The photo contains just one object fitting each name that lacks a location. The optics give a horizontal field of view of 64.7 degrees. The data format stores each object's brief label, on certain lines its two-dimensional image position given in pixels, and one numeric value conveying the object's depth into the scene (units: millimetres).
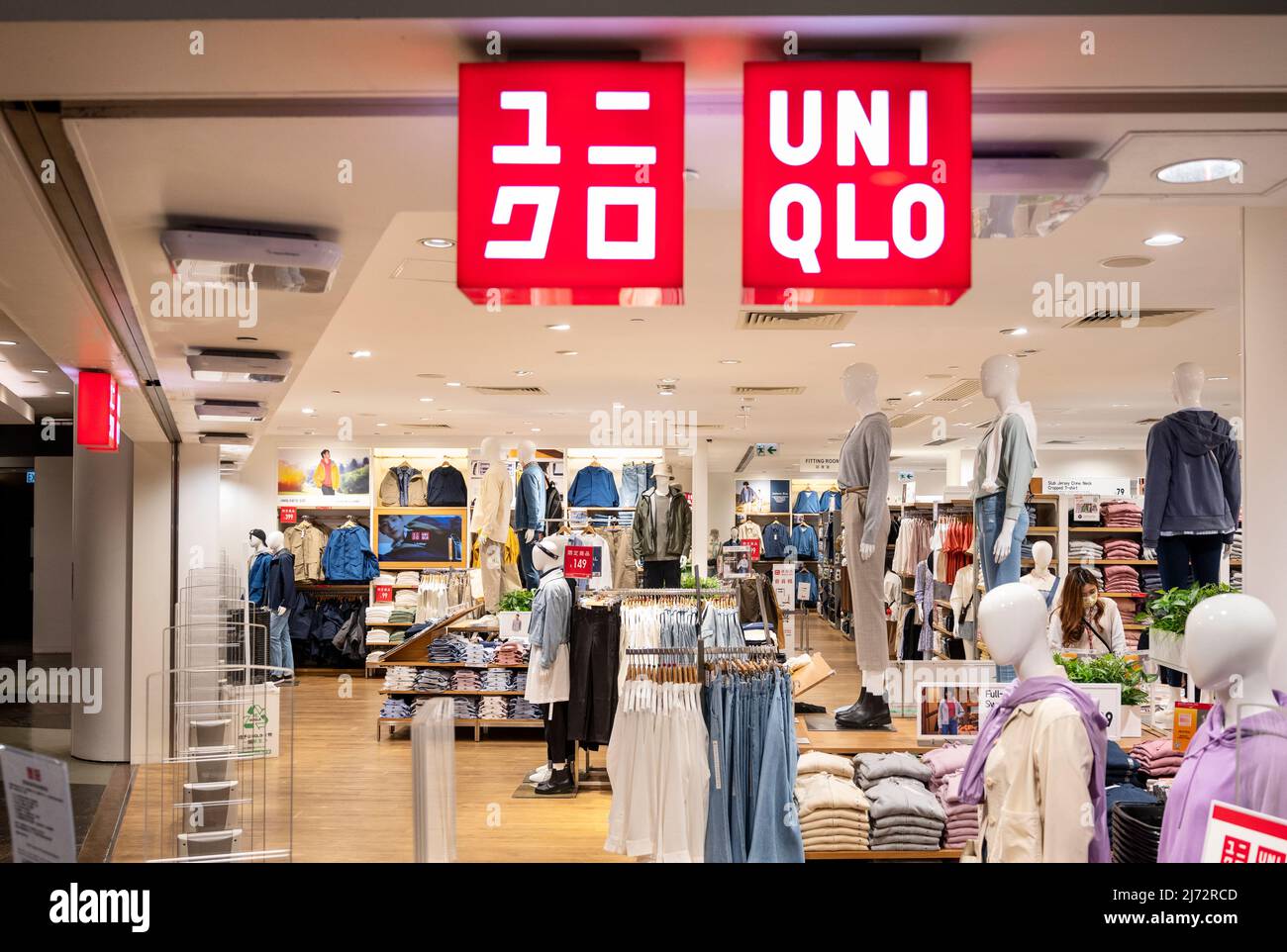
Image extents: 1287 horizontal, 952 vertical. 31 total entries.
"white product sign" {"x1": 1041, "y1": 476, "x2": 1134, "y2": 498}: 12988
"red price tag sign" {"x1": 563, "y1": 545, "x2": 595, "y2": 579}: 6371
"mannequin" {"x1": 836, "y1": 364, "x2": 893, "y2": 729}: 4641
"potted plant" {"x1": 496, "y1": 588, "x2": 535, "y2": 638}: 8969
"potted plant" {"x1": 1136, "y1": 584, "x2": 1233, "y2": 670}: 4207
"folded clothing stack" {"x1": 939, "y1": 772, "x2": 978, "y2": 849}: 4152
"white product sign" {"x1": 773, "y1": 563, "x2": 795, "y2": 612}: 8805
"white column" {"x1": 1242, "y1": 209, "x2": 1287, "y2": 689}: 2756
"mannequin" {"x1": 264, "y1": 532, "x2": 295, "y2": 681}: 11188
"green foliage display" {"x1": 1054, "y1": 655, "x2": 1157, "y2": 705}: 4781
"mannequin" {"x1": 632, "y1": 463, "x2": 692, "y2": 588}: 9898
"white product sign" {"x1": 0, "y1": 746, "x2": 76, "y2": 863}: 1816
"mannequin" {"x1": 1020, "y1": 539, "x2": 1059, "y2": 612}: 6754
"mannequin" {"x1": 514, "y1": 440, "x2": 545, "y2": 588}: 10406
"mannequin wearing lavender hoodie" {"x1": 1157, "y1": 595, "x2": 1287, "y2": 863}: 2127
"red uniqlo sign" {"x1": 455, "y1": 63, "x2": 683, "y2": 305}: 1742
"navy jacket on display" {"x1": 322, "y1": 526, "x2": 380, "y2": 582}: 13289
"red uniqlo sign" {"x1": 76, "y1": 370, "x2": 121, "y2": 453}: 4816
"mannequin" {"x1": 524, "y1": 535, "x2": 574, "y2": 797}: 6270
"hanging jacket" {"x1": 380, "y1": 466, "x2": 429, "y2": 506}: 13914
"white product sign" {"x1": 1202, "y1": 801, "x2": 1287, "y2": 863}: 1687
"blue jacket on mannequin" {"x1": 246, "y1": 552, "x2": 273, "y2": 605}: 12438
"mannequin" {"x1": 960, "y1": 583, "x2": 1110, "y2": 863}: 2537
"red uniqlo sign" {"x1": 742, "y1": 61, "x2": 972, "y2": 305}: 1729
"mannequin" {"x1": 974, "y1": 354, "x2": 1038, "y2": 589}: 4242
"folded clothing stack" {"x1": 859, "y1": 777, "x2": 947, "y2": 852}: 3973
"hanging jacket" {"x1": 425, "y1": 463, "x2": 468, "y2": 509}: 13789
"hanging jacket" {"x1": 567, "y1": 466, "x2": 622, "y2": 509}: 13609
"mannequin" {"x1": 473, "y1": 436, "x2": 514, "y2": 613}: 9945
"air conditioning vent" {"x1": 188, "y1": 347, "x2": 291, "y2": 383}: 4309
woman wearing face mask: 6566
